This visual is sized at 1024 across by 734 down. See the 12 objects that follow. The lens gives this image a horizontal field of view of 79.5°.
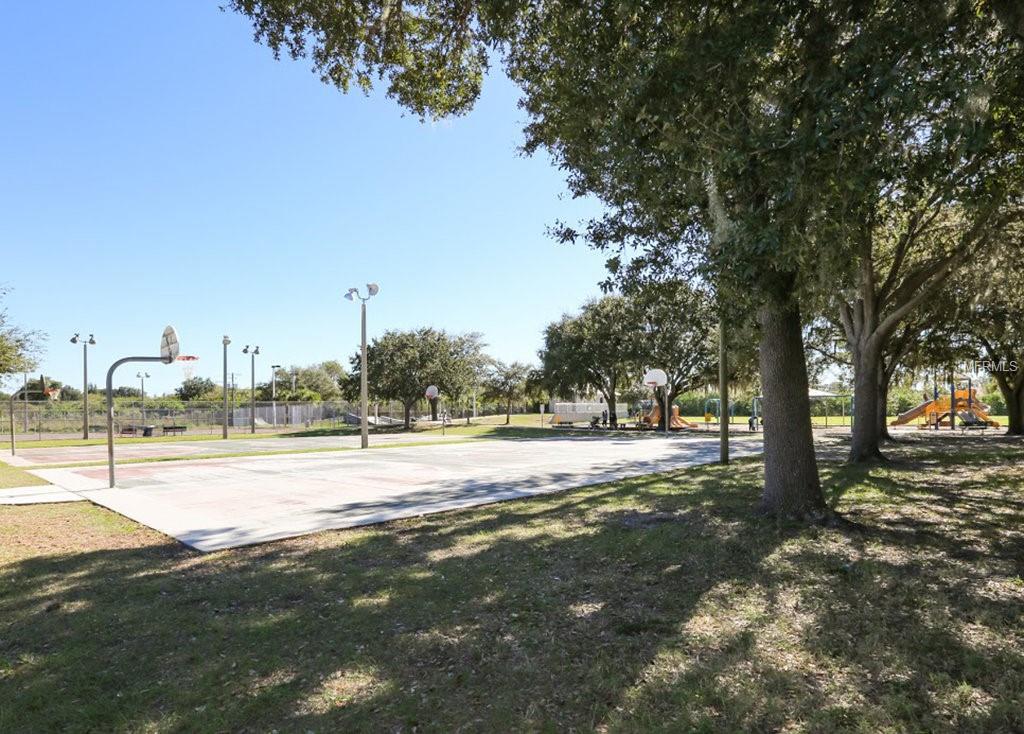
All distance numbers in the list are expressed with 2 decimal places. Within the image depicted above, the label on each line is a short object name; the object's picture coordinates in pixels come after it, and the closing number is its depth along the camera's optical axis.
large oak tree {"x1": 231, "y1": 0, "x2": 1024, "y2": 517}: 4.87
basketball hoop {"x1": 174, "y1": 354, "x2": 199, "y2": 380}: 11.92
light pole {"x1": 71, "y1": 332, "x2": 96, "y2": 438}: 32.96
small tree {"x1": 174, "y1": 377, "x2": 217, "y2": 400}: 95.54
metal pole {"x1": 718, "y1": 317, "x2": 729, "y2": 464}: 12.70
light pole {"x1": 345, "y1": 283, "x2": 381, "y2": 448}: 21.03
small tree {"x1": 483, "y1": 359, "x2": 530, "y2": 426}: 63.38
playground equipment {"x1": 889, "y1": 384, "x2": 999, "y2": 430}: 35.50
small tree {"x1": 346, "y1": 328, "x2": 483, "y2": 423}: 43.09
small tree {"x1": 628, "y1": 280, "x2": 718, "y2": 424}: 36.56
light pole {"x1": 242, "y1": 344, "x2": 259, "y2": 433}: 39.09
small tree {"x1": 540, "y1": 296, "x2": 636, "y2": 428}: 37.78
